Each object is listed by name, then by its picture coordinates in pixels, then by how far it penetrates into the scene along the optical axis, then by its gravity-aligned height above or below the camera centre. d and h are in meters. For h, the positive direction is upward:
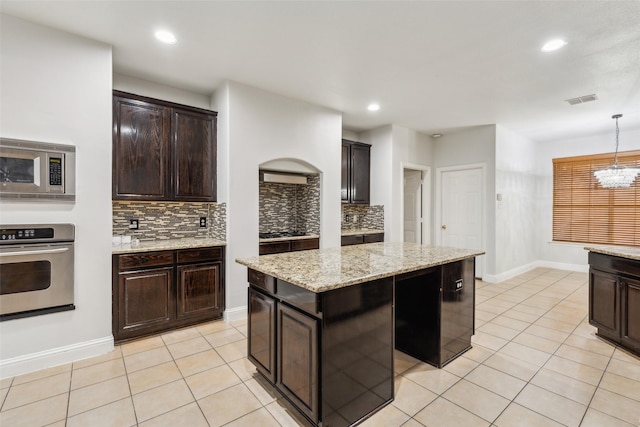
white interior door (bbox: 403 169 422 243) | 6.31 +0.11
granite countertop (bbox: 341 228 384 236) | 5.05 -0.36
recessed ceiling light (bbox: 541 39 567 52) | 2.70 +1.50
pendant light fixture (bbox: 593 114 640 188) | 4.65 +0.54
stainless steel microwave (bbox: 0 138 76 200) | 2.38 +0.32
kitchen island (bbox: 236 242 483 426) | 1.77 -0.76
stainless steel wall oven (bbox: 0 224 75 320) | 2.37 -0.48
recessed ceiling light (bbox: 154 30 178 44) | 2.62 +1.53
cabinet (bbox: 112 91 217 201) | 3.16 +0.67
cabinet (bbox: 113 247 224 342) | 2.95 -0.83
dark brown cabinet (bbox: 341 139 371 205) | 5.32 +0.71
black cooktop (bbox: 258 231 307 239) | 4.19 -0.34
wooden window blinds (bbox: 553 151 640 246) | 5.66 +0.13
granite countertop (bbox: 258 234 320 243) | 3.86 -0.37
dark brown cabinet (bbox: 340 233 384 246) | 4.95 -0.47
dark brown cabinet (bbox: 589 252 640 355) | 2.73 -0.83
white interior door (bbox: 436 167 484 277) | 5.62 +0.04
